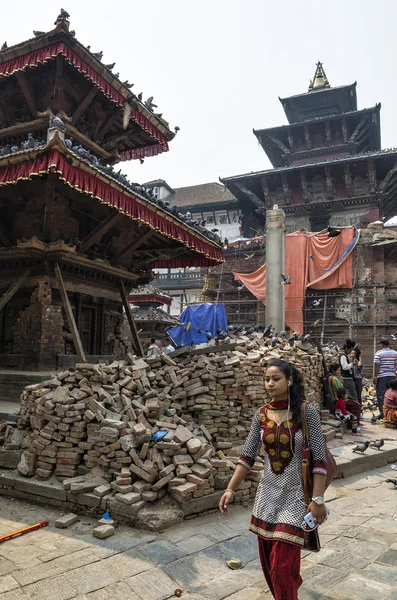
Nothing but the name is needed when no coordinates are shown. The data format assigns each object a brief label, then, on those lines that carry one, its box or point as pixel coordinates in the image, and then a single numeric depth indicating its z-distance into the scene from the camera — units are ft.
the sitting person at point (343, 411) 32.04
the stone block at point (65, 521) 14.10
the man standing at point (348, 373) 33.78
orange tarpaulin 67.00
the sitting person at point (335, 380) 33.09
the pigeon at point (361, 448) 24.62
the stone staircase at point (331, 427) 28.25
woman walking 8.46
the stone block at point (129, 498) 14.28
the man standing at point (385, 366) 36.78
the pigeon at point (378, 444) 25.79
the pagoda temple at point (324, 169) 80.89
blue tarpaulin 58.32
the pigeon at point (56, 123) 19.81
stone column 47.06
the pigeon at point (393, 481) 21.27
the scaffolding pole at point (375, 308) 61.52
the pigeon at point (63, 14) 25.03
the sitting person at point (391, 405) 34.68
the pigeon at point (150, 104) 33.40
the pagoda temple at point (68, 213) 24.00
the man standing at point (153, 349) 35.34
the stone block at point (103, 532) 13.25
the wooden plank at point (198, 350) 23.90
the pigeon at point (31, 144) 20.76
